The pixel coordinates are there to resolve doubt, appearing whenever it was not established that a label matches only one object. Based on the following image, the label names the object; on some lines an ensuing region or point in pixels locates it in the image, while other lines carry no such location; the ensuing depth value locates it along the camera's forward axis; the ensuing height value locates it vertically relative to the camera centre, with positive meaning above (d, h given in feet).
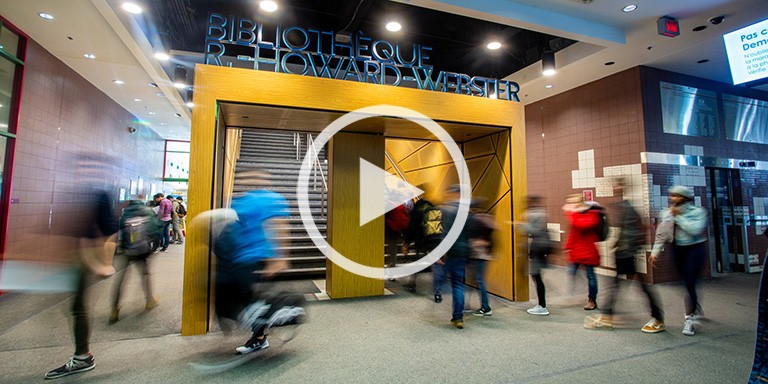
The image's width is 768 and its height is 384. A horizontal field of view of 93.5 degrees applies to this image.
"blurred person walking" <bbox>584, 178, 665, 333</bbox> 11.74 -0.95
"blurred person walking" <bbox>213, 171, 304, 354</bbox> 9.22 -1.28
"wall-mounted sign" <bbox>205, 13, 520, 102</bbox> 14.10 +6.60
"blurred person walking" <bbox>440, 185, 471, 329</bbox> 12.40 -1.47
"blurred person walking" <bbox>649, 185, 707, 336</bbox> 11.73 -0.74
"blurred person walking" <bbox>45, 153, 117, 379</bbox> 8.92 -0.89
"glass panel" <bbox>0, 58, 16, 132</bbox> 16.35 +5.62
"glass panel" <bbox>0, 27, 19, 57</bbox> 15.97 +7.75
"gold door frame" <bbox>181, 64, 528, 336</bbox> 11.59 +4.00
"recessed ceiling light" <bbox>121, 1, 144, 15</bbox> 15.11 +8.74
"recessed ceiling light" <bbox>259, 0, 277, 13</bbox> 15.60 +9.09
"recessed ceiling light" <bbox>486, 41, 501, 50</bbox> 20.38 +9.71
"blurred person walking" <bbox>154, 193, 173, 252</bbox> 29.58 -0.27
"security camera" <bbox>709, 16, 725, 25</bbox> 16.03 +8.85
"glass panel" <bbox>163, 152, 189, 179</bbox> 51.66 +7.03
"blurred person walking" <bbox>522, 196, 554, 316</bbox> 13.47 -1.04
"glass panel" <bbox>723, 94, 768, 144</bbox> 23.18 +6.55
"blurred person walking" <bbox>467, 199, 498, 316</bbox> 12.45 -0.71
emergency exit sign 15.98 +8.48
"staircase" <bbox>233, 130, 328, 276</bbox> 20.39 +2.58
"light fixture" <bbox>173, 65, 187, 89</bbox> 22.75 +8.61
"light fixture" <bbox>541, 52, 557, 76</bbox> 19.69 +8.32
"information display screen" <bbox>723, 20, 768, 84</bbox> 13.58 +6.45
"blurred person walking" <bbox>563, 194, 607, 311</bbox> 13.03 -0.55
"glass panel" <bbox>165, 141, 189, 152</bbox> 51.34 +9.59
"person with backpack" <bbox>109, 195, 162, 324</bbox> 12.87 -0.85
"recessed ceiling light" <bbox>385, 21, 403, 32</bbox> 18.06 +9.55
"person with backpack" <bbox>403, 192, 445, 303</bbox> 15.78 -0.86
